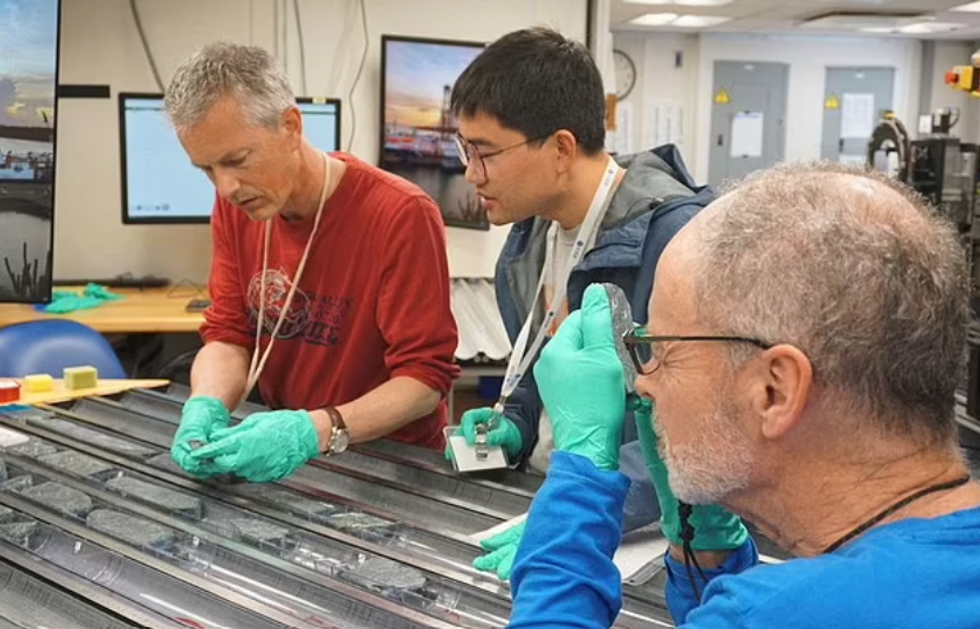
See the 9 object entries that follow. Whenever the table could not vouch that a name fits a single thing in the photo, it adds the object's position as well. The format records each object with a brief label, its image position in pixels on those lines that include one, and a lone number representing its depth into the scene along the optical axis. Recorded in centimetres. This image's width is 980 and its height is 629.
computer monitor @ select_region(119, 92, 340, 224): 345
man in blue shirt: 73
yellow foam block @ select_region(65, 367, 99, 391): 201
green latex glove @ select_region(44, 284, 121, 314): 319
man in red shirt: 162
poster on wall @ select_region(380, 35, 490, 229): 364
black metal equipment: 448
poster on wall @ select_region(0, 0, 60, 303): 275
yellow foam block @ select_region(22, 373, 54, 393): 200
